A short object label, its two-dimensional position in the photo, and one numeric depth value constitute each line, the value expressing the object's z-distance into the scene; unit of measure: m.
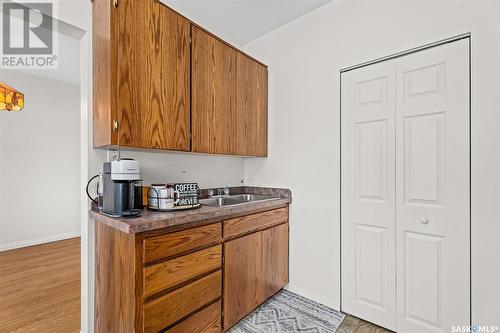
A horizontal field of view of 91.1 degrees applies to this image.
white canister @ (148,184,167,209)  1.63
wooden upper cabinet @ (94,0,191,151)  1.49
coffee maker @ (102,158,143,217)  1.43
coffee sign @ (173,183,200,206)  1.67
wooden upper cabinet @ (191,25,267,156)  1.95
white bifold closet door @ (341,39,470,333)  1.61
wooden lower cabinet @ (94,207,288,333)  1.31
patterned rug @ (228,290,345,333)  1.89
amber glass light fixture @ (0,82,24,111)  2.45
